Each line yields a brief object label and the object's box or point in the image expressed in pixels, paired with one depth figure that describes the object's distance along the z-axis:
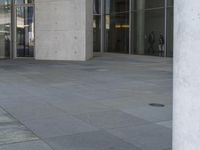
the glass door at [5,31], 24.83
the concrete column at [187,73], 2.89
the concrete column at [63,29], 22.64
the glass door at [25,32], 24.58
